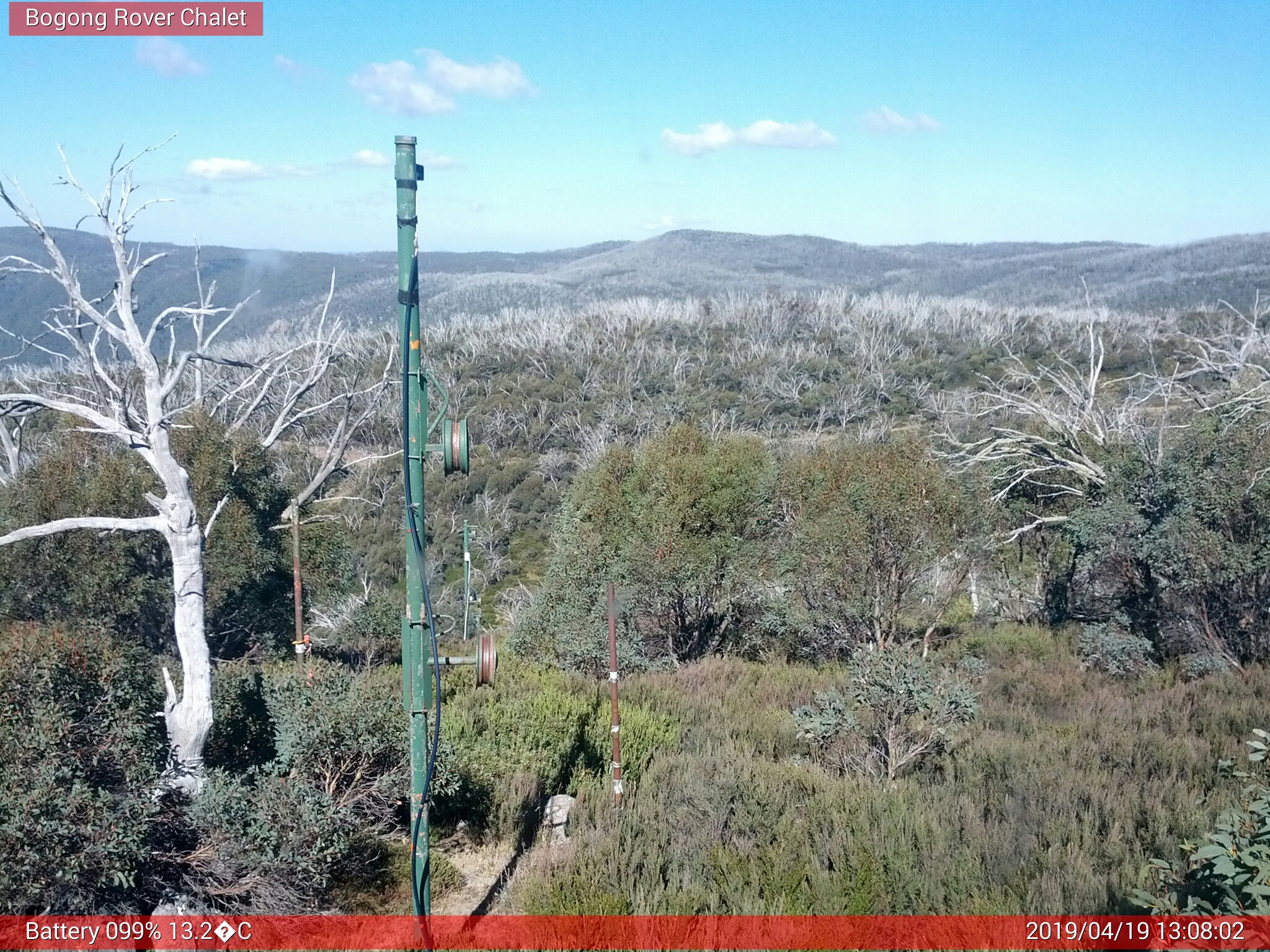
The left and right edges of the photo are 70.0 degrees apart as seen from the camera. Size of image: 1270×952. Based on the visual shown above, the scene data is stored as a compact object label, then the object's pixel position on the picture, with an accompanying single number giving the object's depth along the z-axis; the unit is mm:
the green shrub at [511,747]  6777
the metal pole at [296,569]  7607
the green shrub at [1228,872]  3102
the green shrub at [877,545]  12703
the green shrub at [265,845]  5012
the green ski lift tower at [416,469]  4152
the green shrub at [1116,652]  12328
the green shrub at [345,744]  5676
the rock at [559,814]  6546
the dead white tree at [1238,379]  12438
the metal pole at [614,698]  6641
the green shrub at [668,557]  14031
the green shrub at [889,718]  7371
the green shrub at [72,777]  4328
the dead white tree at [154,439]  5750
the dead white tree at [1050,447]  16750
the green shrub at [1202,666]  11594
